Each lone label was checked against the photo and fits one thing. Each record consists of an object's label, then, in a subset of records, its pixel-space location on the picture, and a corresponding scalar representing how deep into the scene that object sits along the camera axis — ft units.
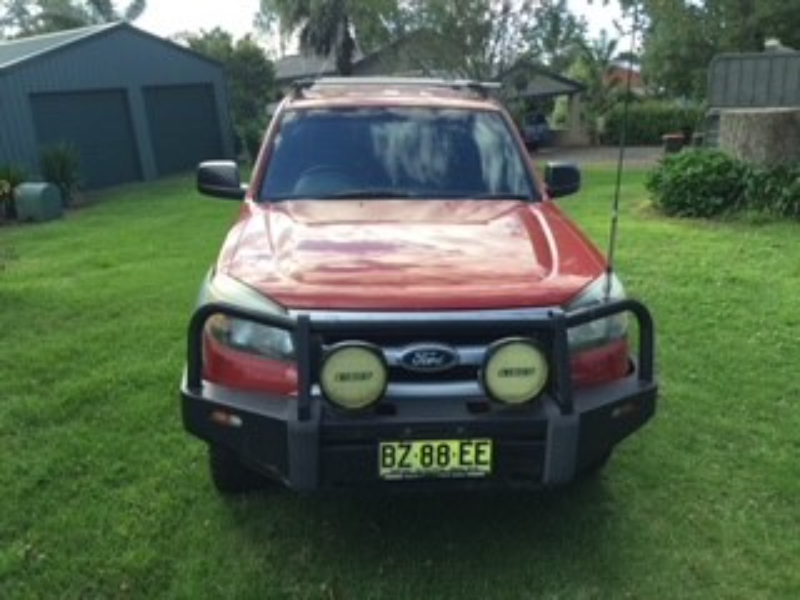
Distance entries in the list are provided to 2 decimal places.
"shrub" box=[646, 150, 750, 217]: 36.04
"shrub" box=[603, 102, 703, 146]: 115.44
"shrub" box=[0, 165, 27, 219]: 48.76
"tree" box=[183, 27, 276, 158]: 111.45
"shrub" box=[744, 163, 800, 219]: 33.78
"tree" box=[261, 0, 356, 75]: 107.24
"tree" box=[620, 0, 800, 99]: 81.15
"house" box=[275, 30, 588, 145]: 89.56
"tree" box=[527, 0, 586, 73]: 92.63
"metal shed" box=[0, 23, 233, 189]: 60.54
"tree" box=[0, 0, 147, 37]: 133.90
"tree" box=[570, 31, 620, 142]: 125.18
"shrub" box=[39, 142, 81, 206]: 57.98
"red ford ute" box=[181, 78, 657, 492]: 9.41
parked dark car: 106.75
